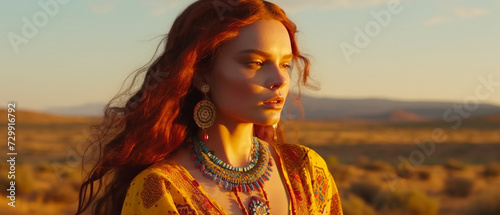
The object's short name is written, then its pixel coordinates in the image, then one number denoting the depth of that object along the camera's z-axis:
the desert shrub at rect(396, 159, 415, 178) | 20.31
